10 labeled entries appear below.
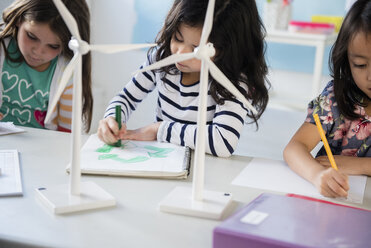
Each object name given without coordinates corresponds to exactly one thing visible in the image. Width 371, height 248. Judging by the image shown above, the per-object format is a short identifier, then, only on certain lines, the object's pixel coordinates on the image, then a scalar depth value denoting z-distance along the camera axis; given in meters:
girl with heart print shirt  1.51
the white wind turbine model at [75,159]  0.81
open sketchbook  0.99
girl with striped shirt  1.22
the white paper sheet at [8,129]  1.25
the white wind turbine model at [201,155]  0.81
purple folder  0.66
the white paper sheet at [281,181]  0.97
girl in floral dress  1.14
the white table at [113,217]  0.72
